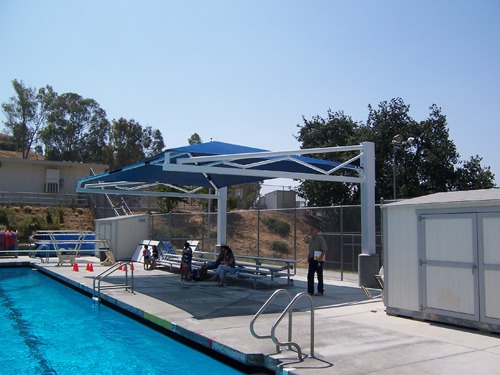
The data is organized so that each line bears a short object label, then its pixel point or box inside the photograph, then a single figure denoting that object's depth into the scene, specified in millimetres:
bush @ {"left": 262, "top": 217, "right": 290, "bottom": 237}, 26636
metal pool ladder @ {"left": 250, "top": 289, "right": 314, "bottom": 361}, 6439
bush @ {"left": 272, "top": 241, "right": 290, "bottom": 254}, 22881
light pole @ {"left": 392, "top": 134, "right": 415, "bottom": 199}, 23188
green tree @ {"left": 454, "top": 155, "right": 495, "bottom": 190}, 33844
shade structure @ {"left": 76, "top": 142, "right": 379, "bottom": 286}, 12023
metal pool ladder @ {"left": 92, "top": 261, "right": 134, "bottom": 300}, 12712
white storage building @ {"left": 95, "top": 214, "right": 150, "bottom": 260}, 24344
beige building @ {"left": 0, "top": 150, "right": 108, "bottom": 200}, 38844
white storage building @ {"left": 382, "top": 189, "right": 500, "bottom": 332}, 7914
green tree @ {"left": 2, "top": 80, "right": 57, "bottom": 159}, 64625
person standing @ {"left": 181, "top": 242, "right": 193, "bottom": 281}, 15203
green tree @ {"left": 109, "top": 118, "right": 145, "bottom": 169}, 59438
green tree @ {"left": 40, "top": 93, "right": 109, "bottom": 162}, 63312
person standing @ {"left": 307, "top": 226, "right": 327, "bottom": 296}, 11719
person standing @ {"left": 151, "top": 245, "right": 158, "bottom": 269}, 19234
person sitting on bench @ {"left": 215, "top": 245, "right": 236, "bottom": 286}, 13875
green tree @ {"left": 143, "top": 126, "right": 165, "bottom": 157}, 63156
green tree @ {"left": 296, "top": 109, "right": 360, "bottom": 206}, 34438
